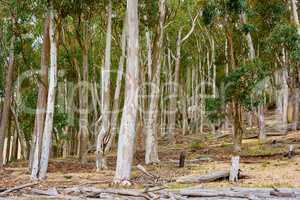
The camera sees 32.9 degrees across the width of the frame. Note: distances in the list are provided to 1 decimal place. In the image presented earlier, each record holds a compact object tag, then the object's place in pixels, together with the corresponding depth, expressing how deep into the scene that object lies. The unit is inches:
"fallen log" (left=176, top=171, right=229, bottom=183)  551.7
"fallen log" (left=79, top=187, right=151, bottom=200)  449.7
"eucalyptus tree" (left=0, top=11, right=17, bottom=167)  858.8
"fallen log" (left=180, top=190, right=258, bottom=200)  417.3
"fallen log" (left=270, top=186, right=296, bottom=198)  420.7
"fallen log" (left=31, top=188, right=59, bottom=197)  483.0
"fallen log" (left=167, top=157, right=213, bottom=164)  862.5
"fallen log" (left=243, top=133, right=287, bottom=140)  1190.6
